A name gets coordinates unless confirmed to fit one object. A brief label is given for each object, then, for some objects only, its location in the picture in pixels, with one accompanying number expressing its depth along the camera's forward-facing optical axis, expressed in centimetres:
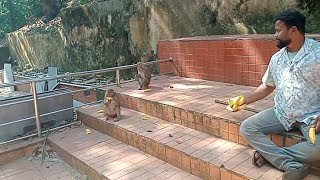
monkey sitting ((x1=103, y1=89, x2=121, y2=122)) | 455
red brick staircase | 299
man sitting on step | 247
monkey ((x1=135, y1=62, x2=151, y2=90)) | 538
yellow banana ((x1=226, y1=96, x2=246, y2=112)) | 337
